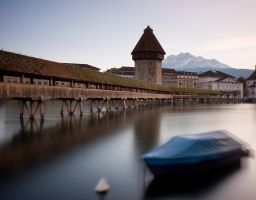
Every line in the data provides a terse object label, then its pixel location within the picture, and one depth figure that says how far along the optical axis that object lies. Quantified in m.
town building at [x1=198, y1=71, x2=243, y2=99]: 119.00
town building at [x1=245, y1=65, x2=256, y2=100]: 106.85
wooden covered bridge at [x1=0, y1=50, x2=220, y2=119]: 18.24
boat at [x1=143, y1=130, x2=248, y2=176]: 7.58
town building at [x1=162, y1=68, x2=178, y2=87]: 113.94
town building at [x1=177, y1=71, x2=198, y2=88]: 118.91
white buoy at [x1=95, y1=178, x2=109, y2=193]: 7.13
